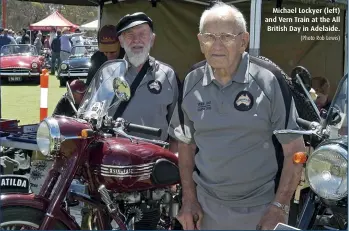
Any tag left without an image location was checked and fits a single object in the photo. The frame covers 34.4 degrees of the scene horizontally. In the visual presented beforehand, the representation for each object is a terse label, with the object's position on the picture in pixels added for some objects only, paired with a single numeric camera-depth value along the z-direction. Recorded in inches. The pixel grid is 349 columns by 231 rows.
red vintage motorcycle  105.5
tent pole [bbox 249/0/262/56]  218.5
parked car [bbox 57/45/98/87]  629.9
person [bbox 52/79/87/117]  142.4
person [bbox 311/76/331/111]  193.2
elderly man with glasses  91.5
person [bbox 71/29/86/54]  802.5
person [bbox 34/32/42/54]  947.5
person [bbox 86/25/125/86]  181.5
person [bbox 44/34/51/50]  1057.6
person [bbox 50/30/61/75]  754.2
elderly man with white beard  135.2
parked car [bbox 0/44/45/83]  625.6
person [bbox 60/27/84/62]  764.0
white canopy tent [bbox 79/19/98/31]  1202.2
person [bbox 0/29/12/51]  660.6
